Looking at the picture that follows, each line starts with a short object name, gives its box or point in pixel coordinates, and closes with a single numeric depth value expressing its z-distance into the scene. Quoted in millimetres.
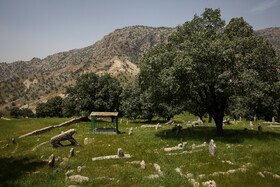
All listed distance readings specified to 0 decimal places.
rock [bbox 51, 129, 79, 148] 17438
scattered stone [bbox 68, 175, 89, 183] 9727
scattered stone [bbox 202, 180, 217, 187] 8683
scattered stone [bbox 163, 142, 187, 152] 16328
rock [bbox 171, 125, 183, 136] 25336
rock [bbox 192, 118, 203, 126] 37000
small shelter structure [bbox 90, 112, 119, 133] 29109
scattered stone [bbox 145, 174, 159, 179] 10203
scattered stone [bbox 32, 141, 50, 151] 17538
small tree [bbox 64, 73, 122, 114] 47688
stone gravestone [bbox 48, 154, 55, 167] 11828
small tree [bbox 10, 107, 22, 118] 175250
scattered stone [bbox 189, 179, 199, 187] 8911
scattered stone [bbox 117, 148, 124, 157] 14251
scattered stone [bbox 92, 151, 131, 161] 14006
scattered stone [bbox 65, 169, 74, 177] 10391
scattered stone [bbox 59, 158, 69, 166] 12323
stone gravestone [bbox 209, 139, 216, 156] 14281
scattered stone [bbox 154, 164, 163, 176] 10598
